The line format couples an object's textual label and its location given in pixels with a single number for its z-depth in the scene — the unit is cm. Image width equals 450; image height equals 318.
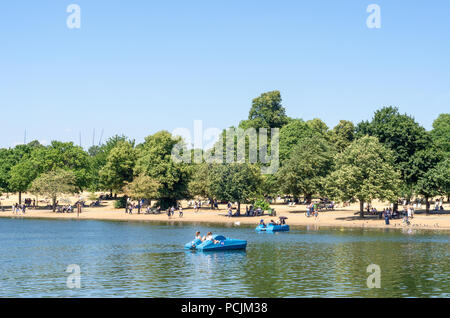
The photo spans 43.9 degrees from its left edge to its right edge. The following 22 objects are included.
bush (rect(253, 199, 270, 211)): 11344
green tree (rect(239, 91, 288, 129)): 16550
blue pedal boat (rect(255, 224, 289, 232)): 8262
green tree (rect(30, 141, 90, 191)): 14100
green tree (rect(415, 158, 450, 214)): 9106
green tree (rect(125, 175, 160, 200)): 11938
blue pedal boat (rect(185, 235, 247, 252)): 5822
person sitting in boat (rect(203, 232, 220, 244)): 5850
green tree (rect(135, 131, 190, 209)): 12394
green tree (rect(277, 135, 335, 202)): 11088
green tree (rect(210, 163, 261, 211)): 10836
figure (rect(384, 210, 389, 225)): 8781
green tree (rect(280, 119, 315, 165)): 14115
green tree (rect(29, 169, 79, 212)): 12938
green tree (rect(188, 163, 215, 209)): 12381
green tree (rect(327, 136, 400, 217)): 9038
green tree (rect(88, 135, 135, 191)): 15938
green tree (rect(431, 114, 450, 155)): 13823
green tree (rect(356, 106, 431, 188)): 9625
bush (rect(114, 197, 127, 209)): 13750
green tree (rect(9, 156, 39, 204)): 14005
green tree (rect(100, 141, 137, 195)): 13300
